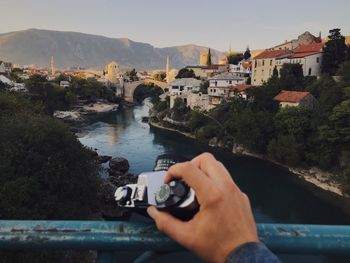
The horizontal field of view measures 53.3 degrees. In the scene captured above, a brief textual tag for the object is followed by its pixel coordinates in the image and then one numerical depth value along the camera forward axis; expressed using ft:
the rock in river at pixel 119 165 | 66.49
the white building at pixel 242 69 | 137.59
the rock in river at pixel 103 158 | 72.23
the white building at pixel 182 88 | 131.34
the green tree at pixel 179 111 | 118.83
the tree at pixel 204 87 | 126.52
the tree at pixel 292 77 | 98.12
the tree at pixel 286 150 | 72.33
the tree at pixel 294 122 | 75.92
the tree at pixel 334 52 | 97.25
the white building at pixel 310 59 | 104.17
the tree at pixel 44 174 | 29.78
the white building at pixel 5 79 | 135.95
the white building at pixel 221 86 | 115.08
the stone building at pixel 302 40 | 137.06
